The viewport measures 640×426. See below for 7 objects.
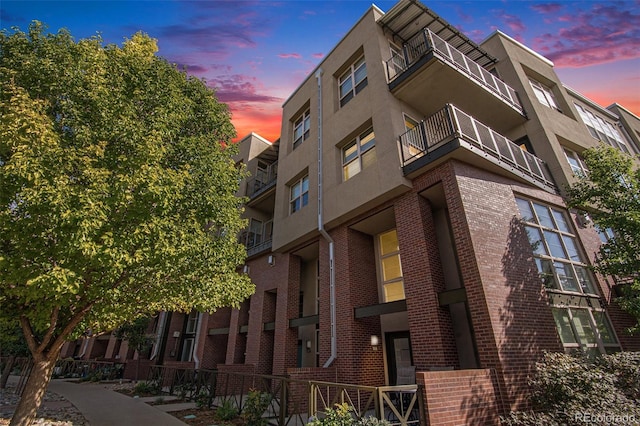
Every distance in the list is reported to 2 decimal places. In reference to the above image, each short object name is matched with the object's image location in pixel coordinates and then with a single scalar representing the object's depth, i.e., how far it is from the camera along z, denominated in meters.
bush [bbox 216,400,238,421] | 8.56
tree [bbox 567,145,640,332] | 7.89
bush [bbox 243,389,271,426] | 7.75
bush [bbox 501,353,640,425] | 5.38
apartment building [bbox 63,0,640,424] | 7.51
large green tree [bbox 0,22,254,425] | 5.73
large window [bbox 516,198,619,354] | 8.36
